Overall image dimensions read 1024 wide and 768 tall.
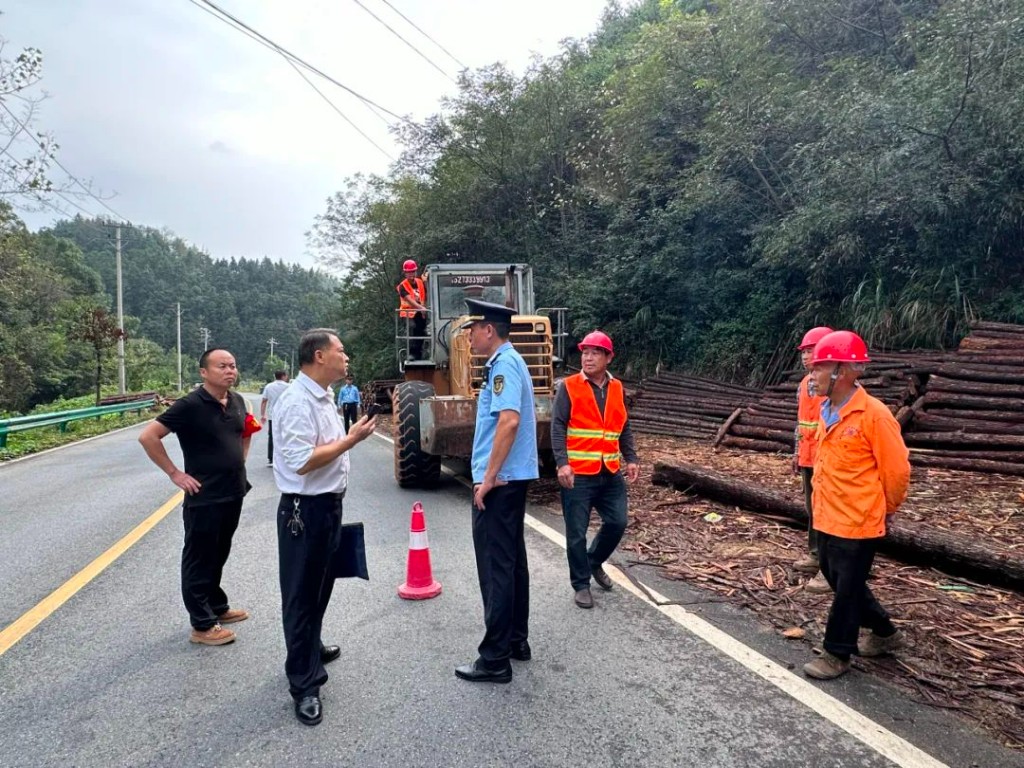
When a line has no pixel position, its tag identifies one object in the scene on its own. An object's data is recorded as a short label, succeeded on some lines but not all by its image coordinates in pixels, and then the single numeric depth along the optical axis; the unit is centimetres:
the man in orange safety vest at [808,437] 478
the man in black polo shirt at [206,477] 376
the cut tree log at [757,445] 980
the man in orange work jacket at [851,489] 318
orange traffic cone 450
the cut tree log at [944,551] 424
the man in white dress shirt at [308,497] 299
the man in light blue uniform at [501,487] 332
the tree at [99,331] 2736
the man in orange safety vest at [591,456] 443
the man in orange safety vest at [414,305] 1020
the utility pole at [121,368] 3391
